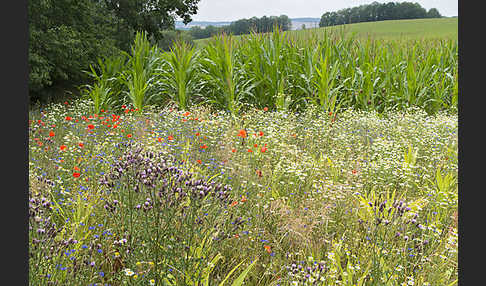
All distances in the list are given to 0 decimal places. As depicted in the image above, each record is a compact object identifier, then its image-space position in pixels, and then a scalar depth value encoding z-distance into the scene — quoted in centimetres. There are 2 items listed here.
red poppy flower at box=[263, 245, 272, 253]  238
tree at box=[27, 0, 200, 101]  826
